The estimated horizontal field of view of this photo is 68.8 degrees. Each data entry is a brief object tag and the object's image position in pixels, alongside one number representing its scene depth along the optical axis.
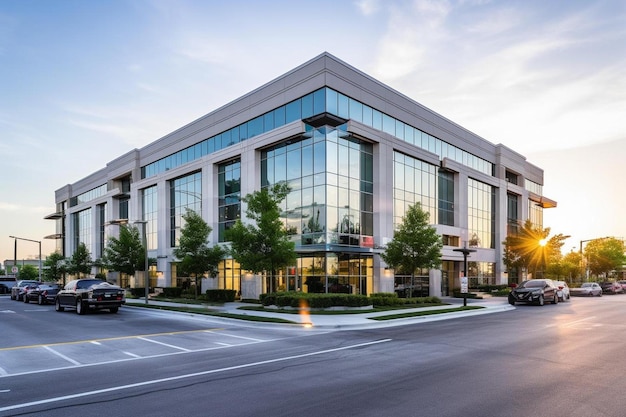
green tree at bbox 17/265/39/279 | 101.88
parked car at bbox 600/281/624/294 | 52.69
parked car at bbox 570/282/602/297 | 44.69
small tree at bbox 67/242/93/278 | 55.47
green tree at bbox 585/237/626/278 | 71.56
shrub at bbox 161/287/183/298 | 39.72
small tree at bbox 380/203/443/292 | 29.11
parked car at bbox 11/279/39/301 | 38.57
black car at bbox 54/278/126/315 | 24.38
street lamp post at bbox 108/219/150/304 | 29.88
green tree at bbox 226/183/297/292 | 25.84
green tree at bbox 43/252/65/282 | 63.37
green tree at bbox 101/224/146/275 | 40.84
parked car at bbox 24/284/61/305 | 32.81
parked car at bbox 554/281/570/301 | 35.05
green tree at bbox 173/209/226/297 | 32.62
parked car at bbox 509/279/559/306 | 30.95
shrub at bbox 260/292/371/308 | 23.88
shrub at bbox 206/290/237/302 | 33.06
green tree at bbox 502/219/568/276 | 48.88
